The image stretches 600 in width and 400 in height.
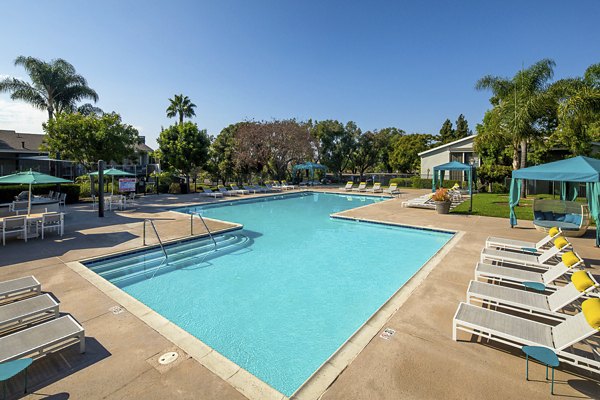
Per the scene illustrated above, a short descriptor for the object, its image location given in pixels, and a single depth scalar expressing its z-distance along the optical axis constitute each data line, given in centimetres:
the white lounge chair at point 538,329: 295
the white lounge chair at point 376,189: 2413
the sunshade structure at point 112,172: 1510
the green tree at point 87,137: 1702
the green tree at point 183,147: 2250
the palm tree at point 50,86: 2494
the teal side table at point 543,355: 284
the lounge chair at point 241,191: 2354
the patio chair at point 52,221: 920
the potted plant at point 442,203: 1391
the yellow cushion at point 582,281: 363
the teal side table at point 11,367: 264
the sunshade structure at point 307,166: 2964
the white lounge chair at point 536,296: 369
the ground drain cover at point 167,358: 339
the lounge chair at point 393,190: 2259
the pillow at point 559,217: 1002
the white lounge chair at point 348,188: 2646
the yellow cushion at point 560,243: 558
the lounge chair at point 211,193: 2139
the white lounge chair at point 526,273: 466
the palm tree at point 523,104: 1697
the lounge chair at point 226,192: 2279
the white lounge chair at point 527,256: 566
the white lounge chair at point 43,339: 310
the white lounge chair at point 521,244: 669
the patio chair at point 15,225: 863
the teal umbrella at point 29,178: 972
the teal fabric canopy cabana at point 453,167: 1790
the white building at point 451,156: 2769
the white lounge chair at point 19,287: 453
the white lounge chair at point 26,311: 379
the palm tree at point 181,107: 3331
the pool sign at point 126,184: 1663
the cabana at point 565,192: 795
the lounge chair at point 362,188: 2545
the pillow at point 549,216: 1021
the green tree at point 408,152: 4088
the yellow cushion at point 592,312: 282
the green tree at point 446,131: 5250
